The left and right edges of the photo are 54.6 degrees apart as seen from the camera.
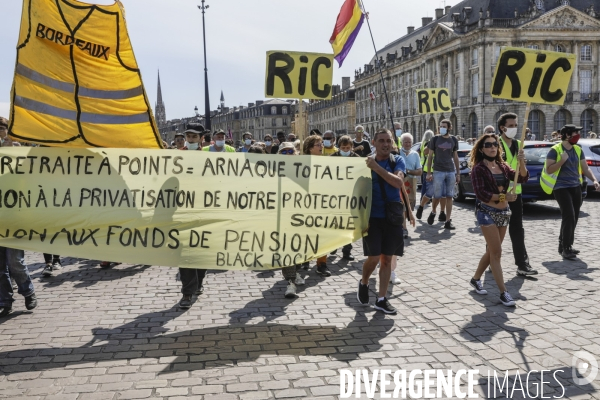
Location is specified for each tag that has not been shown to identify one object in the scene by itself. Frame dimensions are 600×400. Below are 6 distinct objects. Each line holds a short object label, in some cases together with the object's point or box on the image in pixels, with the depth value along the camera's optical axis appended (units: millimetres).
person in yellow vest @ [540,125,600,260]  8109
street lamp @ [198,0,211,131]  27938
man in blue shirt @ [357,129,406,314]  5836
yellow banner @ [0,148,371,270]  5473
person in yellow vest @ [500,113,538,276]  7266
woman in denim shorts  6109
